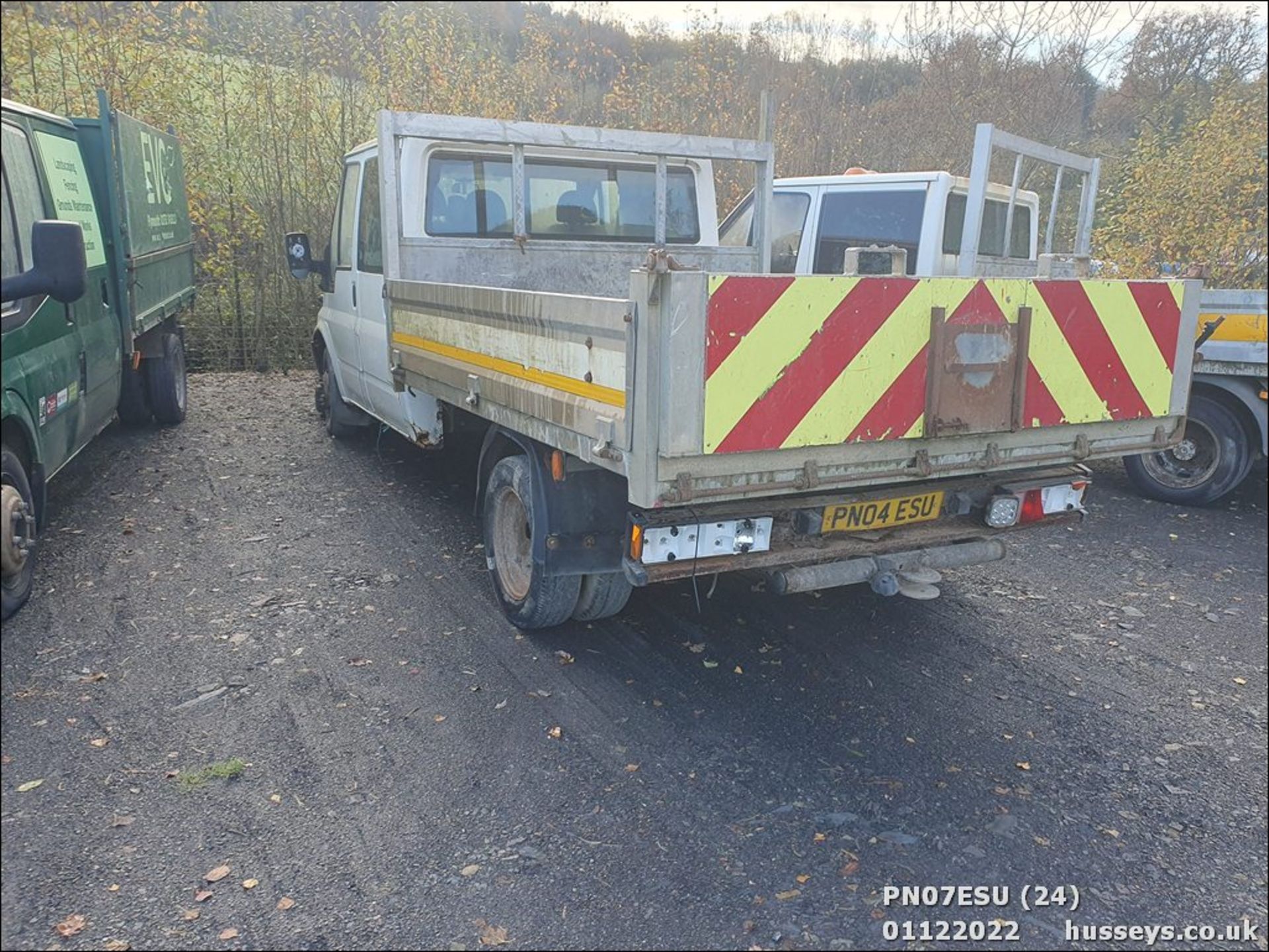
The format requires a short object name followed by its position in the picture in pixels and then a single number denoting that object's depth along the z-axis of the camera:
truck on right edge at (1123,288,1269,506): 6.43
